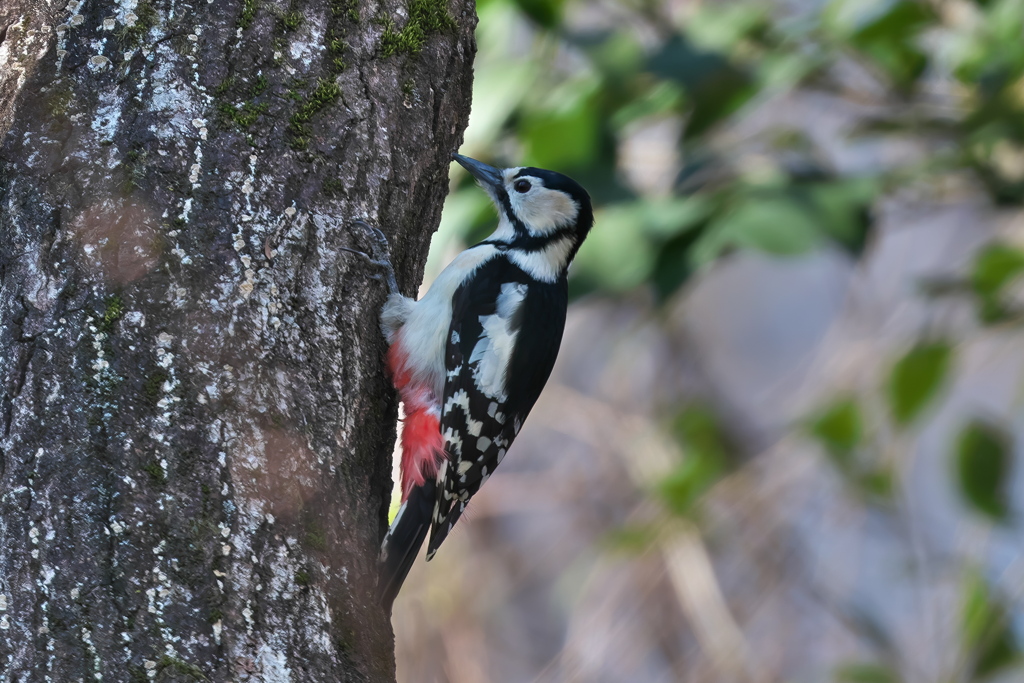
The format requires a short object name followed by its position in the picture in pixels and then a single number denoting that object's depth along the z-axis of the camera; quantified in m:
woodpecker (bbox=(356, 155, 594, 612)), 4.89
